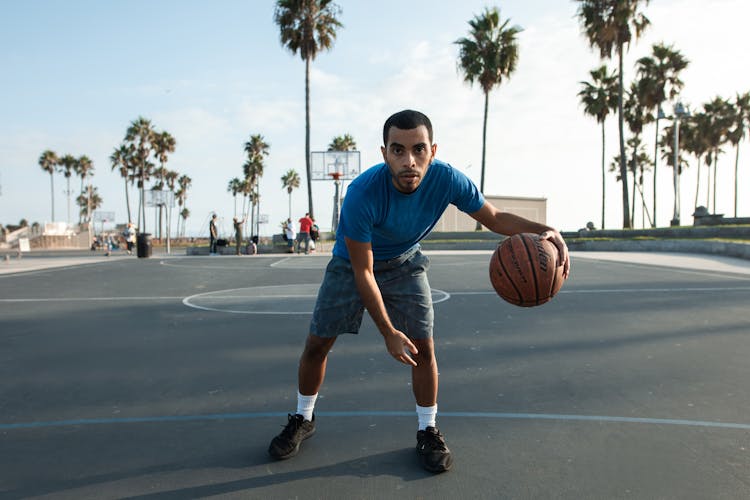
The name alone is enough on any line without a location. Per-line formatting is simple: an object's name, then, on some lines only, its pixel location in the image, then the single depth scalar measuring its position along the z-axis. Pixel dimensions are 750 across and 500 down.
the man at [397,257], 2.45
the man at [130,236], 27.02
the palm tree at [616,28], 29.03
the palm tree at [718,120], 45.84
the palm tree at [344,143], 55.75
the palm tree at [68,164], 72.06
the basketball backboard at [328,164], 29.75
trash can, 22.25
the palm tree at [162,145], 54.34
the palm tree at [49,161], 70.56
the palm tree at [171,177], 77.04
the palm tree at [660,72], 36.31
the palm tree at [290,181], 82.62
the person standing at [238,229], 24.08
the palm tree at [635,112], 39.41
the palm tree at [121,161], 60.15
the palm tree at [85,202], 98.94
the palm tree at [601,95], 39.56
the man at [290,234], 25.27
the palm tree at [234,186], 83.31
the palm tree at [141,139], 52.91
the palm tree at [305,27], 31.94
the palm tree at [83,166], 72.88
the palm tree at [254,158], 62.31
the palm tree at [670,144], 46.84
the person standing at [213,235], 25.51
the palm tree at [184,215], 94.14
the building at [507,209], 40.16
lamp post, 23.61
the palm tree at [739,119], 46.09
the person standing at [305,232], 24.34
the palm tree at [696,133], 46.19
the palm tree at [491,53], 34.66
